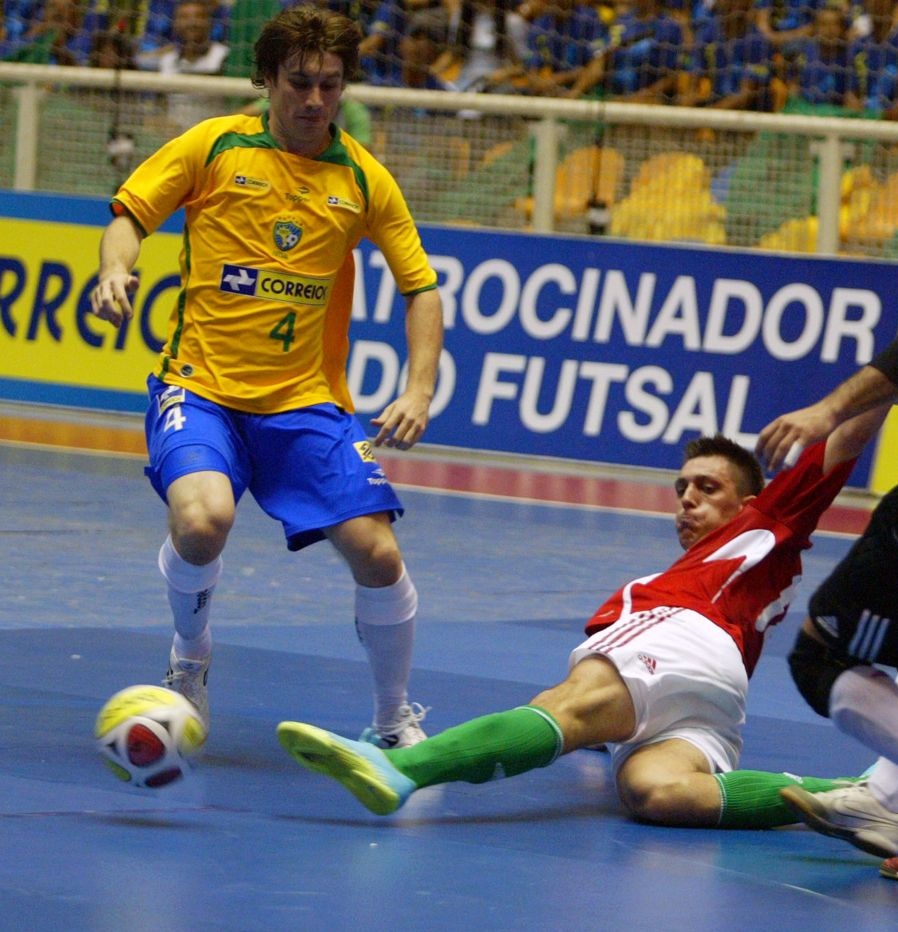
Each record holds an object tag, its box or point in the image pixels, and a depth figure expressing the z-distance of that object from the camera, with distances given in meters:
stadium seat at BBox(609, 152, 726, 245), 27.14
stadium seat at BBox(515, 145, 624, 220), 27.85
